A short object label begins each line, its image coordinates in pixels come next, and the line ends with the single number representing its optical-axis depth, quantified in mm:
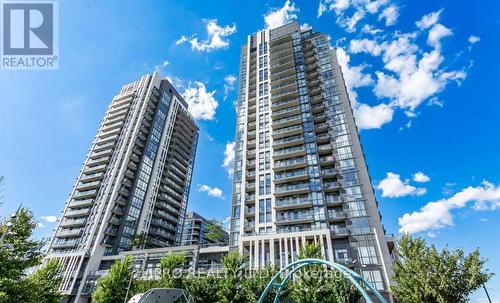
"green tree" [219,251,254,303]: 26484
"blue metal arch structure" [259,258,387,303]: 15189
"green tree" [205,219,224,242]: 77375
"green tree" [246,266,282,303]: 26625
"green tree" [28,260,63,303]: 31142
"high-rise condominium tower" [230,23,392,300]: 40156
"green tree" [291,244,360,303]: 24312
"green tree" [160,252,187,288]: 31125
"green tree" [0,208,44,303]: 16234
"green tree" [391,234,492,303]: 20438
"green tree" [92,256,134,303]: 33906
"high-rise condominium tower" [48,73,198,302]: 56406
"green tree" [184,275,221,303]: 28125
